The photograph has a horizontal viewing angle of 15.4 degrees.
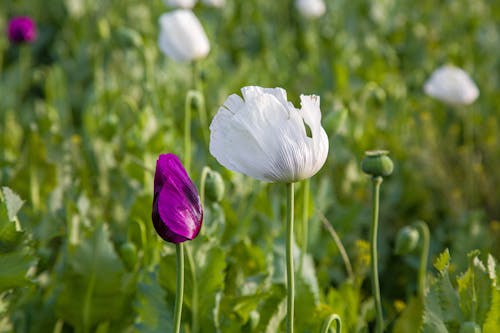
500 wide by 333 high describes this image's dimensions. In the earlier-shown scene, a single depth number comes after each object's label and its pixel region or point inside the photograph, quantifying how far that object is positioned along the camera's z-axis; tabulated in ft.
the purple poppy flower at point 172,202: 3.93
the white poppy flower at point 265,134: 4.04
